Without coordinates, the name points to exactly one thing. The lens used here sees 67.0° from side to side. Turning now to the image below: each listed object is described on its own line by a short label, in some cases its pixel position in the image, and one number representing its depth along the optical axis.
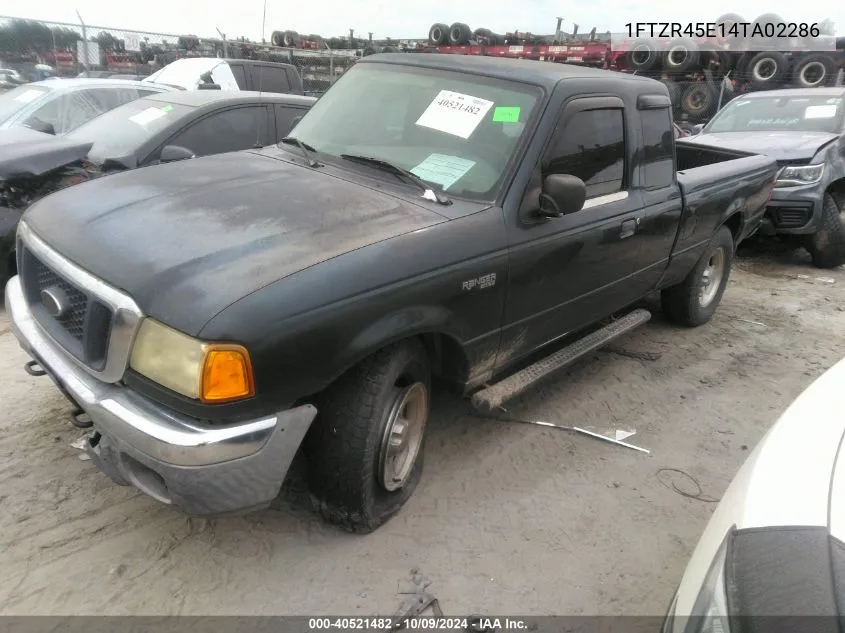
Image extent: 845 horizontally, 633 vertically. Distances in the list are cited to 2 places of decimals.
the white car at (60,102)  6.16
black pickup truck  2.06
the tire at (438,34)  17.16
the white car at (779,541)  1.35
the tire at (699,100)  14.43
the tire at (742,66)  14.72
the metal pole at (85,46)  11.77
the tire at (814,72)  13.61
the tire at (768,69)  14.19
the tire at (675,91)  14.56
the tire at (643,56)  14.95
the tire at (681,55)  14.76
